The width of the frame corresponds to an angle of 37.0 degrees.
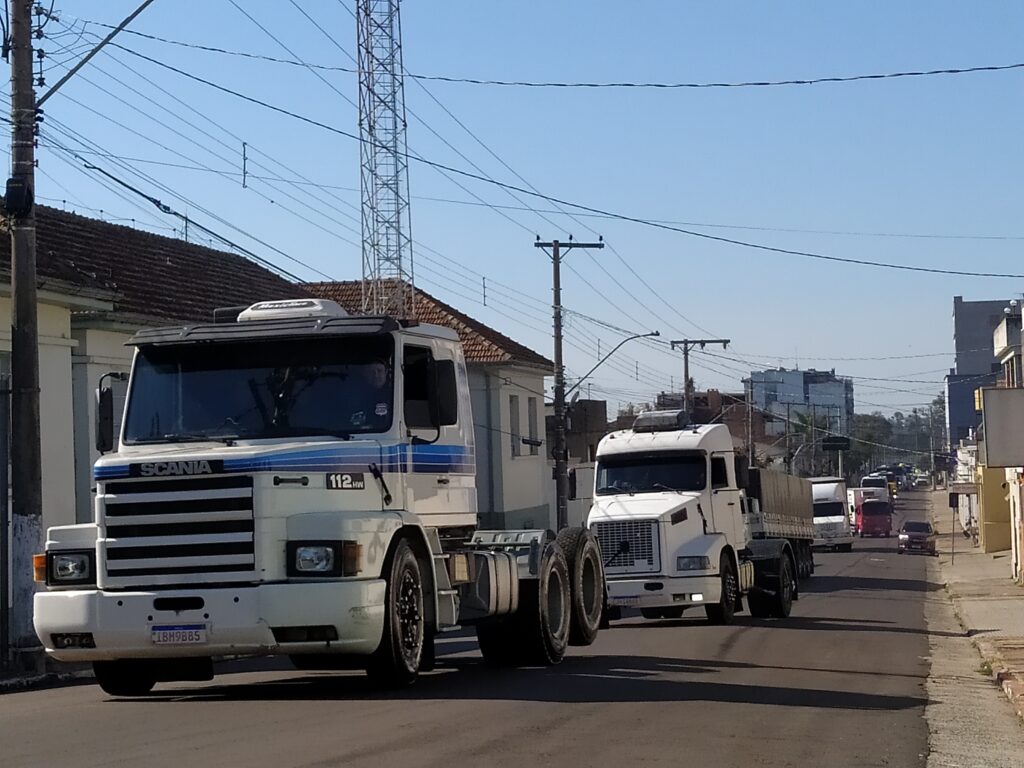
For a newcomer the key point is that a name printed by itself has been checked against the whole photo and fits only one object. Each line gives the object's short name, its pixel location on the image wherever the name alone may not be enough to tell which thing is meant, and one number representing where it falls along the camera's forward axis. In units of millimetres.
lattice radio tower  45438
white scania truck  12156
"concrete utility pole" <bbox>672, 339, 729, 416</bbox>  64750
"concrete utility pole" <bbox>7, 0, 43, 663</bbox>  18000
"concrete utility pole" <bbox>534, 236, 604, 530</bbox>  43812
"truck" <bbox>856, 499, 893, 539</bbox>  88938
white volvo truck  24703
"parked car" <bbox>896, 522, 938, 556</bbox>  66812
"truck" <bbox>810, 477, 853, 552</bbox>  67500
